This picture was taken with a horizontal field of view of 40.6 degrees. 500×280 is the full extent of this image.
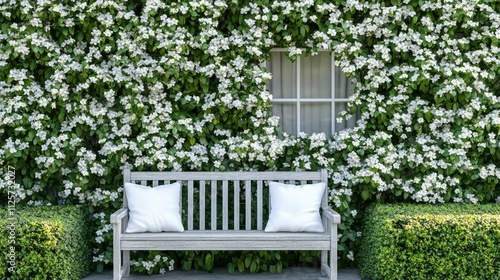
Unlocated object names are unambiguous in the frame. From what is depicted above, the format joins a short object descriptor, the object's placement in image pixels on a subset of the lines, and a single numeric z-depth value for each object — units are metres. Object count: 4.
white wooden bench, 4.88
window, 5.90
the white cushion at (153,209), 5.01
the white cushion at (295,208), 5.01
